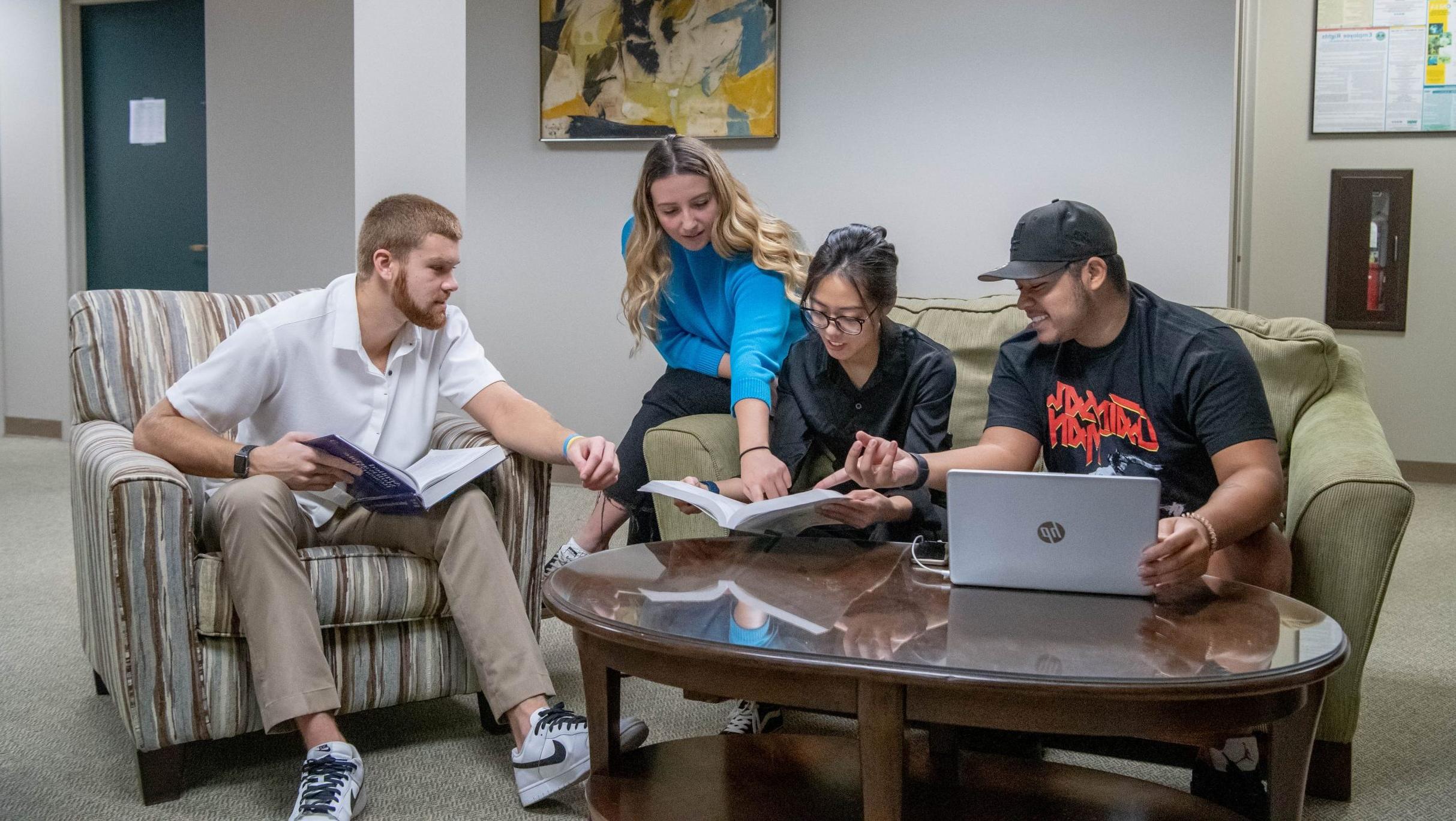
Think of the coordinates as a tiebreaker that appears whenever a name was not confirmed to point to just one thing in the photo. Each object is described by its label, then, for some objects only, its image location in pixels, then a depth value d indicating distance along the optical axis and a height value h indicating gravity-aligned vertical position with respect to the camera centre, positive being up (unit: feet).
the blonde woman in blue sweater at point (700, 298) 8.49 -0.15
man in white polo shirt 6.36 -1.02
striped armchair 6.25 -1.67
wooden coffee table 4.29 -1.42
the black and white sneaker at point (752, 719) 7.40 -2.70
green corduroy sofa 6.21 -1.04
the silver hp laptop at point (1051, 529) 4.99 -1.05
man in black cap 6.09 -0.69
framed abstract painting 14.43 +2.52
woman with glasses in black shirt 7.27 -0.64
